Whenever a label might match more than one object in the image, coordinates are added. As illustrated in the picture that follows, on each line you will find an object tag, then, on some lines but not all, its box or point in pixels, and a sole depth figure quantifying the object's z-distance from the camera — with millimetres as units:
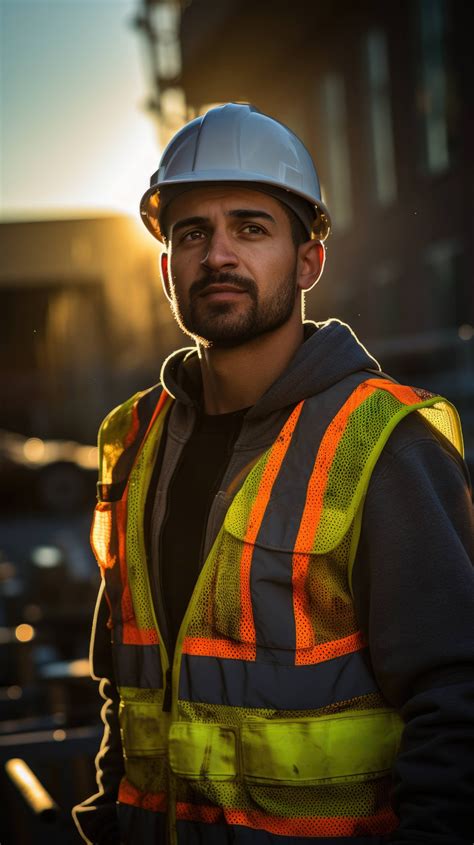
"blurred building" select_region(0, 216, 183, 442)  37869
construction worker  2277
